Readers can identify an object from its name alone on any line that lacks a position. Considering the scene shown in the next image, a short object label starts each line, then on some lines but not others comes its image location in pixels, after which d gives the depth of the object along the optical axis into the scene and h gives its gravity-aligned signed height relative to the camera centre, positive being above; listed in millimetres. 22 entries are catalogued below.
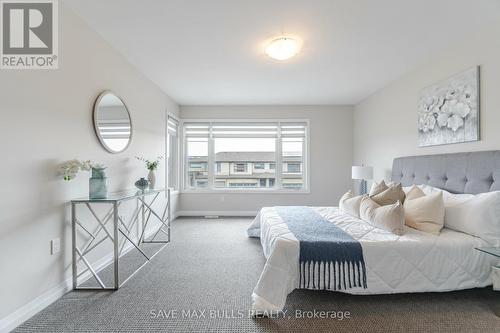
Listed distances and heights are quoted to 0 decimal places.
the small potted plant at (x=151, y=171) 3412 -86
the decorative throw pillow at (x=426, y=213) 2178 -436
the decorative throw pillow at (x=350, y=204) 2838 -471
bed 1850 -795
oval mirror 2547 +482
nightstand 1734 -840
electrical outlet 1993 -669
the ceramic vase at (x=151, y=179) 3405 -197
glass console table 2168 -747
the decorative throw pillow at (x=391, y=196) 2634 -330
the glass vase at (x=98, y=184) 2252 -180
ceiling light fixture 2510 +1233
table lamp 4051 -145
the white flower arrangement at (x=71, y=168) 2021 -27
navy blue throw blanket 1886 -766
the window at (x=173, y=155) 4988 +212
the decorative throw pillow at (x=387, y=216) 2133 -476
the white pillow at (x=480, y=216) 1980 -425
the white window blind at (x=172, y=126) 4762 +795
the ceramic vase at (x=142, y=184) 3037 -238
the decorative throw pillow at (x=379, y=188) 2896 -277
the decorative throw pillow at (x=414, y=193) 2516 -289
